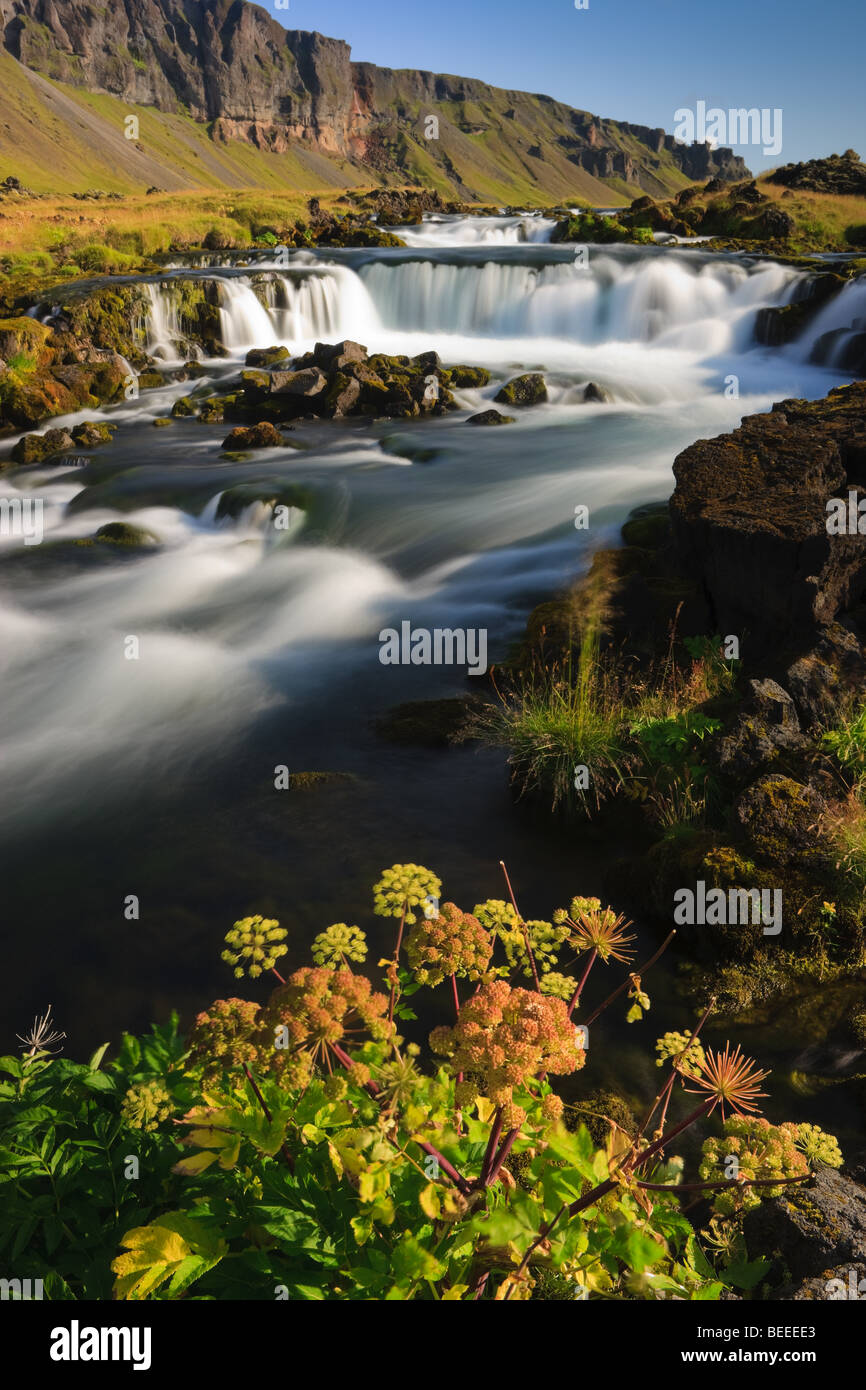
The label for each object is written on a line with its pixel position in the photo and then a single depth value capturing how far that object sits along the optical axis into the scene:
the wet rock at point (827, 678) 6.85
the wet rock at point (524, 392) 23.42
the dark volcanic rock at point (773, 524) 7.72
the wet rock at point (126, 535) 14.57
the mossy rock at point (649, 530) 11.81
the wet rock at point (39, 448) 19.42
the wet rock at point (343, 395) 22.72
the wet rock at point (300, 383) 22.98
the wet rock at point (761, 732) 6.44
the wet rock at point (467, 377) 24.97
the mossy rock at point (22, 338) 24.09
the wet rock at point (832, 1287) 2.61
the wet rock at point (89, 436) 20.61
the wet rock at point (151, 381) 26.02
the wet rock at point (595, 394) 23.22
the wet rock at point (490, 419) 21.69
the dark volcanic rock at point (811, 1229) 2.88
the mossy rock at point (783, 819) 5.67
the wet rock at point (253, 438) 19.88
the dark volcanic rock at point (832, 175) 47.38
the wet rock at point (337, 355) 24.67
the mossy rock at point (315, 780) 7.87
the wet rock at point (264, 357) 27.28
